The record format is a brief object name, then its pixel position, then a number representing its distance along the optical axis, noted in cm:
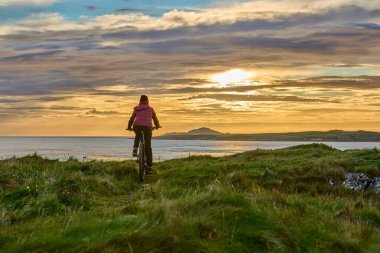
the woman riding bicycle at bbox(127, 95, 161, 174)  2062
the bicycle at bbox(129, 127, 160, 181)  1938
